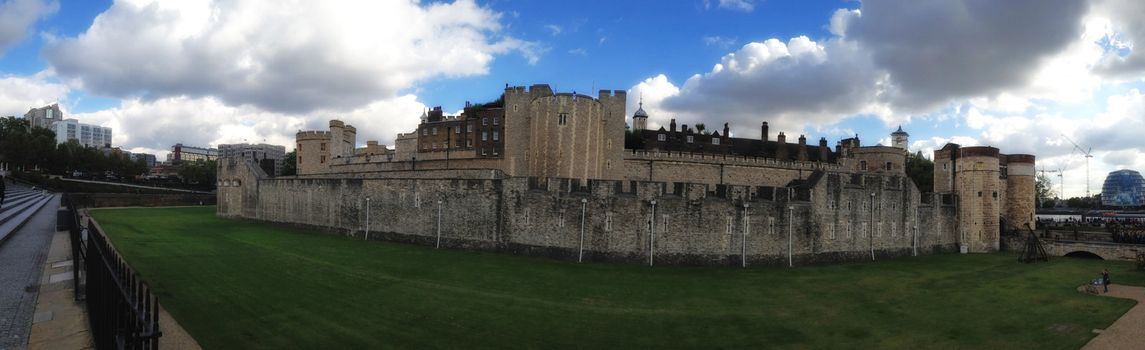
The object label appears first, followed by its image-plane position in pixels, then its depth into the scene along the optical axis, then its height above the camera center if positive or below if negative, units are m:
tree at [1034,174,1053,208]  108.14 +2.92
